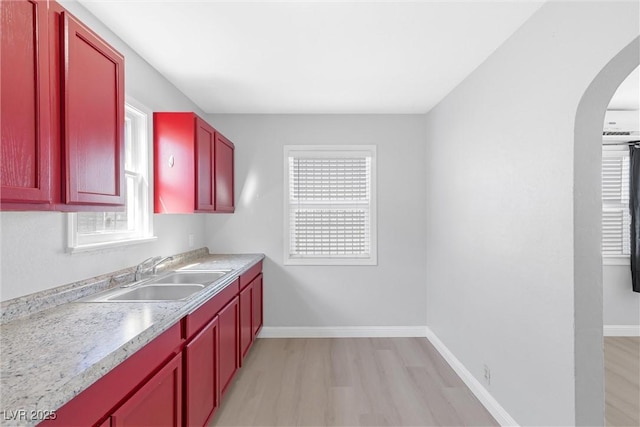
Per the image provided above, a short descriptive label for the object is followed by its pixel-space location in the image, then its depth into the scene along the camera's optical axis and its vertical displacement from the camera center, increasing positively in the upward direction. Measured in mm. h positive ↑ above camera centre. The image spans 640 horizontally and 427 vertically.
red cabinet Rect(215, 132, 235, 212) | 2973 +390
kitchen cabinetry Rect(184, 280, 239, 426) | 1629 -872
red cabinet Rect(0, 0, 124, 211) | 981 +377
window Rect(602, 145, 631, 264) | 3611 +76
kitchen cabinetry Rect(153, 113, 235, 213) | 2420 +399
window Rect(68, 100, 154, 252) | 2111 +138
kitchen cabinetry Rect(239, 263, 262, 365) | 2729 -917
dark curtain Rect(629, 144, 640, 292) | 3480 +5
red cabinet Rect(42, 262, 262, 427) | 1001 -717
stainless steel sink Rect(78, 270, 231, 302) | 1794 -500
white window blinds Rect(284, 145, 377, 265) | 3668 +94
